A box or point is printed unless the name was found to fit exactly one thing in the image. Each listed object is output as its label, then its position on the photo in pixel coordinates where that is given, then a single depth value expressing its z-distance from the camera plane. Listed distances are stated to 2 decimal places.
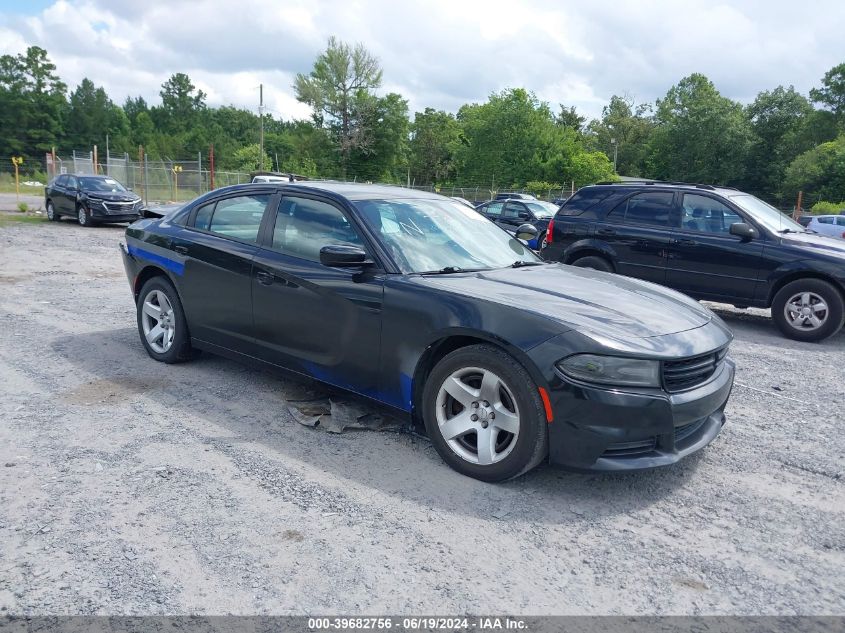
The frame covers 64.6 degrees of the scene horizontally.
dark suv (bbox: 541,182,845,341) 7.95
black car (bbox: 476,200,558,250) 20.56
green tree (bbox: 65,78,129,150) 86.62
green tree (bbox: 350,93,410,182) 65.62
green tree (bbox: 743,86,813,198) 59.72
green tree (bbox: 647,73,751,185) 62.38
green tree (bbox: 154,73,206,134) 115.75
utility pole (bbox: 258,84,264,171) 52.62
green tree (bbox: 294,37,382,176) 65.62
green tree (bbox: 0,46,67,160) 75.44
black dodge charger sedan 3.39
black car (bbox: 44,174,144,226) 19.84
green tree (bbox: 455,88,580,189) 64.69
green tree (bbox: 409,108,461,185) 80.75
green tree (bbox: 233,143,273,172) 82.94
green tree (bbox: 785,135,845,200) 46.22
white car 23.73
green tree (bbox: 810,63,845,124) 65.06
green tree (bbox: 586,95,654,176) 89.06
